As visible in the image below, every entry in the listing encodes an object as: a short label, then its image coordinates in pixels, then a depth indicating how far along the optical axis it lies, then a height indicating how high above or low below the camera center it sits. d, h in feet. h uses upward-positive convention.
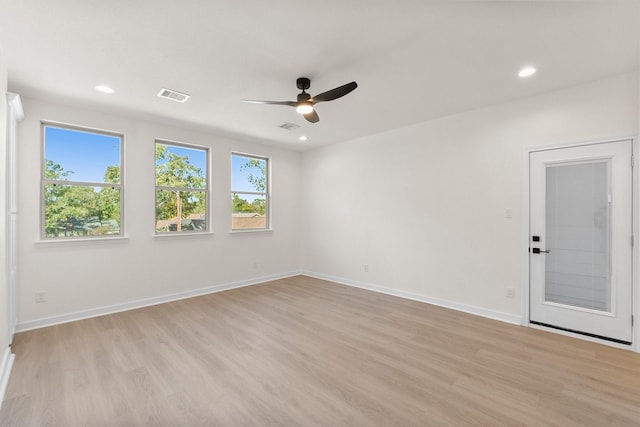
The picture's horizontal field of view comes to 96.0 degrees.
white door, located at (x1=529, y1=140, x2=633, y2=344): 9.69 -0.91
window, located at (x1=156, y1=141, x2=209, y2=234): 15.06 +1.36
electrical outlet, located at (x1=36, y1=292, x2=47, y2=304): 11.45 -3.37
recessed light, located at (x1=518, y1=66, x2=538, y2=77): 9.18 +4.65
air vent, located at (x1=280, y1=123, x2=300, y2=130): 14.82 +4.59
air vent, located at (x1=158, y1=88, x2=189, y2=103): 10.74 +4.55
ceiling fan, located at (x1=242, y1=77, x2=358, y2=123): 8.59 +3.66
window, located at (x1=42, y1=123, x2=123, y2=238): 12.09 +1.34
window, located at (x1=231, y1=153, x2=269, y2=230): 18.20 +1.39
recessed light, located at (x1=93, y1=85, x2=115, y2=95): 10.35 +4.53
